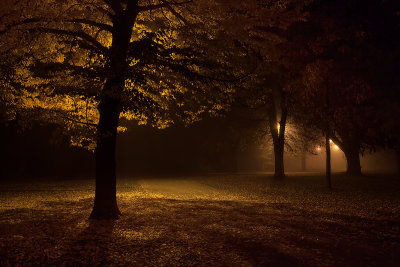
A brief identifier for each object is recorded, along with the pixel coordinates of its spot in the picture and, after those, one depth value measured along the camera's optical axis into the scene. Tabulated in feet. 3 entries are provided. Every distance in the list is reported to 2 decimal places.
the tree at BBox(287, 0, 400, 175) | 43.86
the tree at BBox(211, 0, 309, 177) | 36.83
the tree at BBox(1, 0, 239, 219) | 27.78
